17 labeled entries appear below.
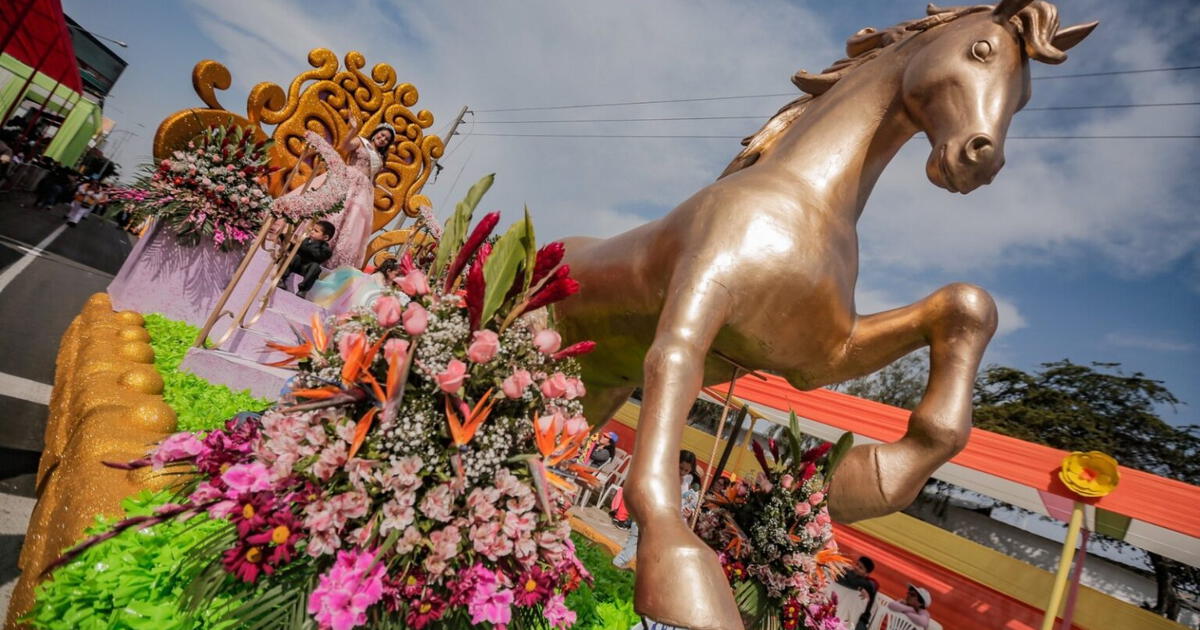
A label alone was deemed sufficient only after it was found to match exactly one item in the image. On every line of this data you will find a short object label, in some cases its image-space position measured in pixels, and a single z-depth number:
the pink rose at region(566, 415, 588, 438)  1.43
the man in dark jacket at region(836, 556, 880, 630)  6.16
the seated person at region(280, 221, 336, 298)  5.63
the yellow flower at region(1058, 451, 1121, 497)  4.48
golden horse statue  1.29
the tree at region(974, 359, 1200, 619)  17.23
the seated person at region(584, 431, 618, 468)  8.74
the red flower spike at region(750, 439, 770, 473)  2.67
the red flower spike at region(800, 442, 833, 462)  2.55
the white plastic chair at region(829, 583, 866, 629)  6.14
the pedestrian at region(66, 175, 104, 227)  17.09
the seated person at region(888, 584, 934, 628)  6.11
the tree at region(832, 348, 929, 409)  27.28
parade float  1.26
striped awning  4.72
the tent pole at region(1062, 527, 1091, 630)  5.10
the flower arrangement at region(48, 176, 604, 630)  1.27
